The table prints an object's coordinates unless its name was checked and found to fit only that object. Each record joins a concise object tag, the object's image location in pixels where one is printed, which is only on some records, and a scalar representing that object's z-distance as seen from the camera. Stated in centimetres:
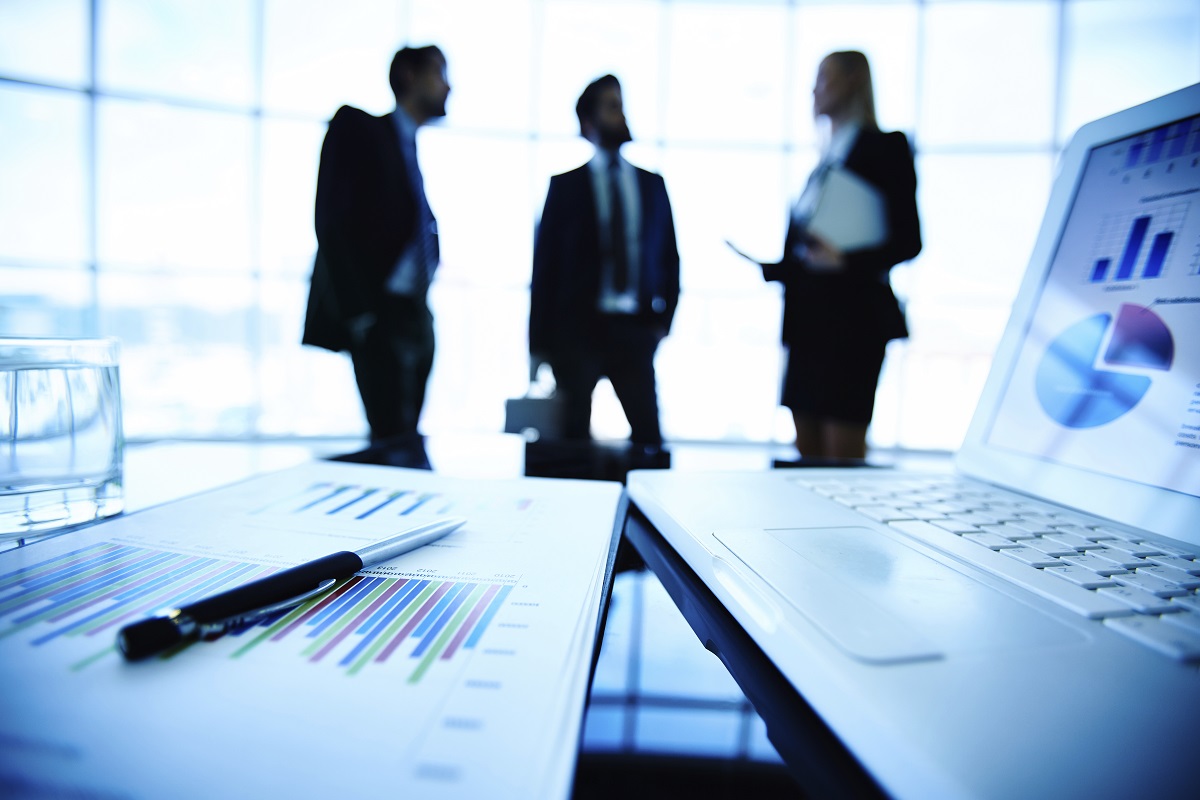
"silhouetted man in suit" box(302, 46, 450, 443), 175
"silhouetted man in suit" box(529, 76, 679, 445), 191
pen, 19
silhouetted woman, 139
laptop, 15
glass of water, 35
